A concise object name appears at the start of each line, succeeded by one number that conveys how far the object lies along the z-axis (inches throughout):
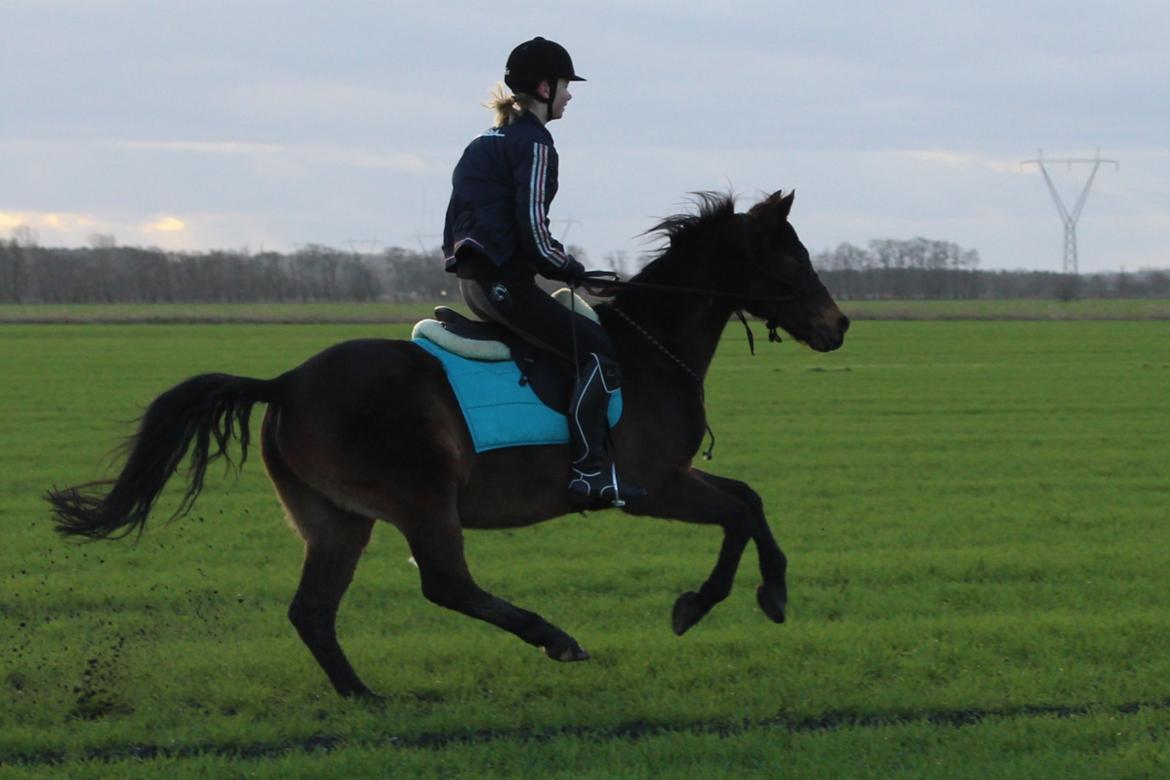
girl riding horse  565.6
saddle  572.7
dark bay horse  546.0
